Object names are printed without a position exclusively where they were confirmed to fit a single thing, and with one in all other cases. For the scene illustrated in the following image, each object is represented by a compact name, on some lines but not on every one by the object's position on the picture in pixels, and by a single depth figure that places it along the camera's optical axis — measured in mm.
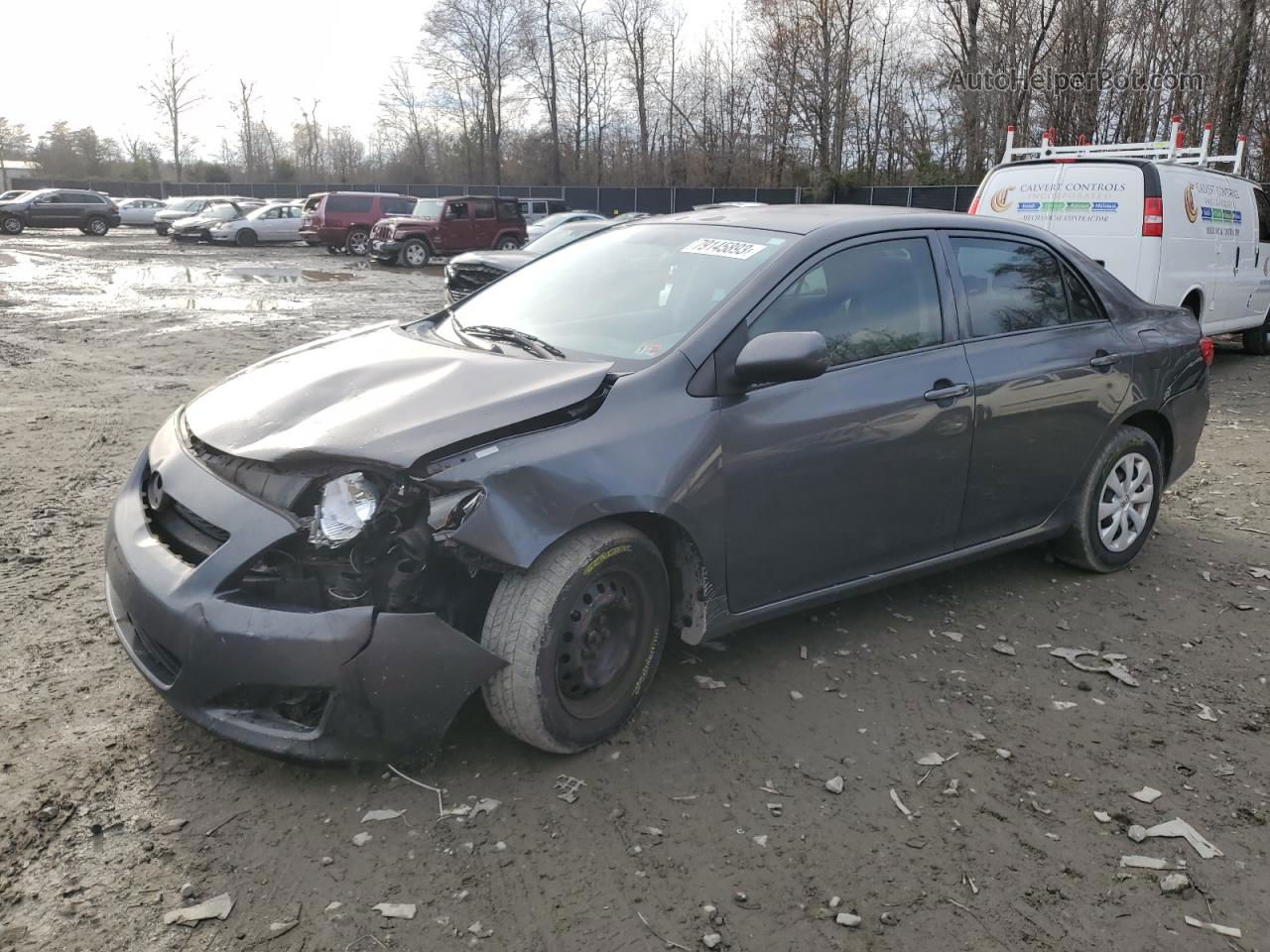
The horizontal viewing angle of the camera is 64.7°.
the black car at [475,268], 11297
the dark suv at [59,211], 36000
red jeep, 25016
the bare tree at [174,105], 68312
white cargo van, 9039
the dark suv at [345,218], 28547
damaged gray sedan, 2756
